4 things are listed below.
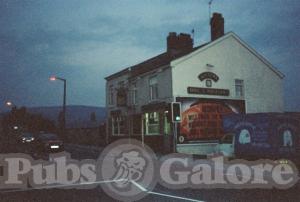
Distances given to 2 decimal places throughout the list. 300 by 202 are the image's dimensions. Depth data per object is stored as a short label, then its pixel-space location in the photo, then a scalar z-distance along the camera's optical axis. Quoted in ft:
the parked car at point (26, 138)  135.64
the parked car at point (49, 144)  89.97
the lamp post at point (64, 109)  110.61
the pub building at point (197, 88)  92.99
